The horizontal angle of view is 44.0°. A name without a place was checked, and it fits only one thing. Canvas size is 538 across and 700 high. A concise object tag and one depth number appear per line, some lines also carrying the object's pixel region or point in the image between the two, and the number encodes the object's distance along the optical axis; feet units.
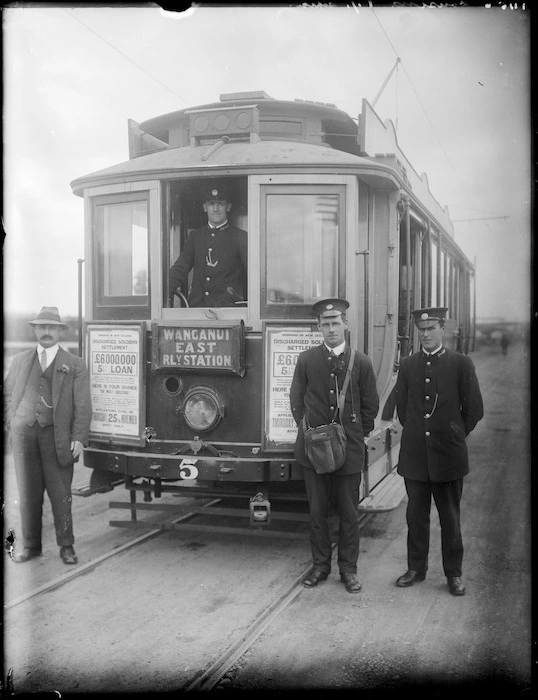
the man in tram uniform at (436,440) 14.69
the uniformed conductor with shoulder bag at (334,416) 14.87
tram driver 17.16
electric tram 15.67
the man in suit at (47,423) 16.28
